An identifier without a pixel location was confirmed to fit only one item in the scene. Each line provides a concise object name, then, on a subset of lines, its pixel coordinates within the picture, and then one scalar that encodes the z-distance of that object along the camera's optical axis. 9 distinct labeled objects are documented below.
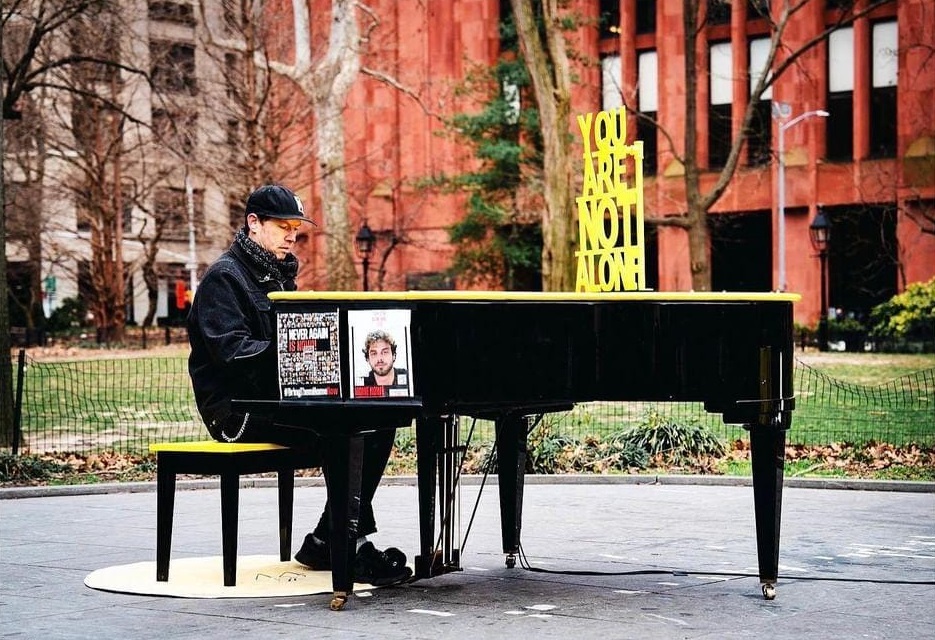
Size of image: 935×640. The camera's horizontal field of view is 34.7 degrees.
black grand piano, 7.46
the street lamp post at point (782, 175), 48.34
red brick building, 48.72
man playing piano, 8.02
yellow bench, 8.09
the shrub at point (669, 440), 16.23
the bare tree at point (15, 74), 16.98
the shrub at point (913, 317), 38.09
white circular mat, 8.12
